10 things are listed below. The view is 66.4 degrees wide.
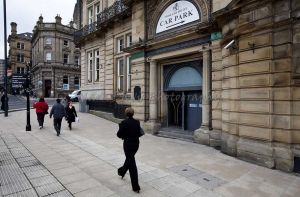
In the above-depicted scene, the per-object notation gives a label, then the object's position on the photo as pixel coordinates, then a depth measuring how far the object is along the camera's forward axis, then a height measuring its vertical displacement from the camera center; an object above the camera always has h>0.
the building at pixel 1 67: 97.64 +13.31
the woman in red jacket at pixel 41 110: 12.24 -0.66
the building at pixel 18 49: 66.00 +14.30
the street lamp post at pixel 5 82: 17.34 +1.26
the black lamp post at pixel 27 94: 11.55 +0.18
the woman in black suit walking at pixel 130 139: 4.94 -0.90
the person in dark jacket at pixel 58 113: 10.80 -0.75
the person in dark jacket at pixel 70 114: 12.29 -0.89
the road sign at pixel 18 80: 12.27 +1.04
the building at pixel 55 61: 46.56 +7.72
